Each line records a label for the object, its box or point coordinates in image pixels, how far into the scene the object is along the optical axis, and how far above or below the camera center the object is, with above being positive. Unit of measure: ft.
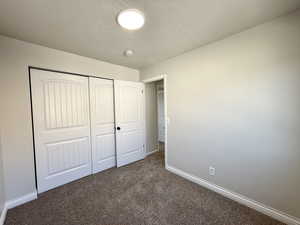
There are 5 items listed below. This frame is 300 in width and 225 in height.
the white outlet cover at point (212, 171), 6.57 -3.33
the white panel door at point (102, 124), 8.34 -0.98
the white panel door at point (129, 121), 9.23 -0.97
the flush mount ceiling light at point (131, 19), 4.29 +3.25
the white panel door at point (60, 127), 6.39 -0.95
